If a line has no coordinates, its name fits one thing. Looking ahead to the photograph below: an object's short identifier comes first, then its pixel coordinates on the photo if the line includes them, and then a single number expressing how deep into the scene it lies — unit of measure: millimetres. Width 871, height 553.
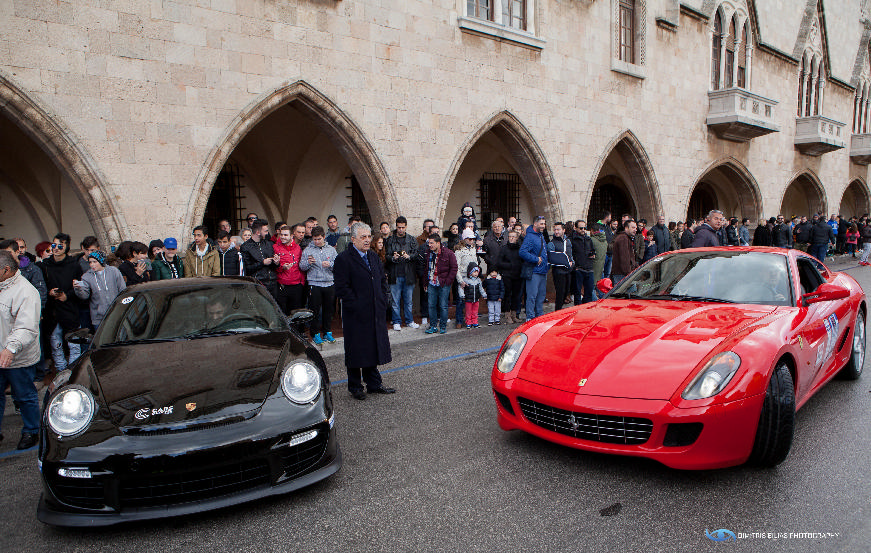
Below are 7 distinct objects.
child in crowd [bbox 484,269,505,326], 9641
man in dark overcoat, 5430
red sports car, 3215
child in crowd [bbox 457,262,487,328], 9289
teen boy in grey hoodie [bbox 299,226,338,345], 8242
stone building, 8305
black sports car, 3002
